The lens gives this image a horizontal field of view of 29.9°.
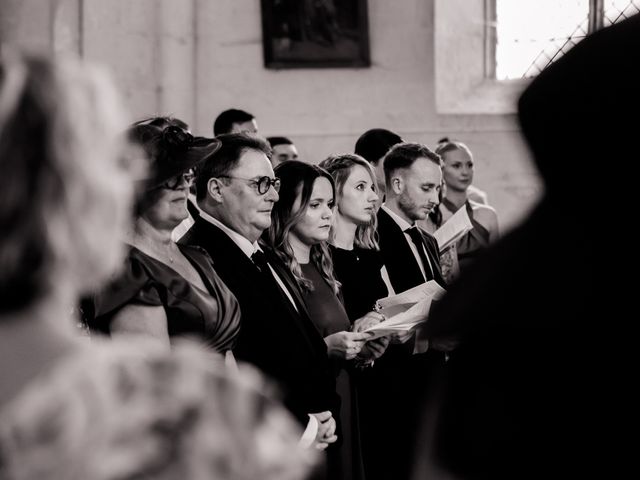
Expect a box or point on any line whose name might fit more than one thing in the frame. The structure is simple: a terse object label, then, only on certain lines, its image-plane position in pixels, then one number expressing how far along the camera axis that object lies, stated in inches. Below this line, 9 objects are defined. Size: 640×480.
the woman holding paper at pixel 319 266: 195.3
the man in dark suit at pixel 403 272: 213.9
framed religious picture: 398.9
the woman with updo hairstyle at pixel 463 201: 300.4
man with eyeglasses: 169.5
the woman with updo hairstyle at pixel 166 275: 139.3
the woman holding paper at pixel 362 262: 212.8
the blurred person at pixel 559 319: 54.7
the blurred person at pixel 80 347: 49.4
